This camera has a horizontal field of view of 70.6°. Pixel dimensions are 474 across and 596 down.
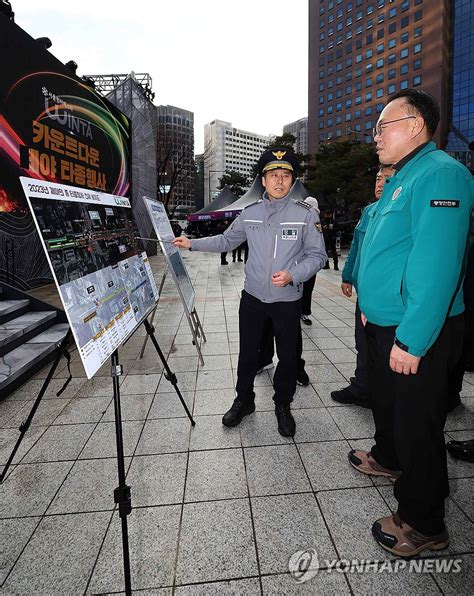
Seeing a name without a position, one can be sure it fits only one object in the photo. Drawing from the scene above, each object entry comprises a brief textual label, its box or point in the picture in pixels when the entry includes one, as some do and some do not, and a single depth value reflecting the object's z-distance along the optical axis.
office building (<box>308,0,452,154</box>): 53.06
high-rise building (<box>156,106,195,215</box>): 27.09
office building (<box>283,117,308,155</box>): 156.88
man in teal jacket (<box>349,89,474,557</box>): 1.37
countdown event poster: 7.06
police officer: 2.51
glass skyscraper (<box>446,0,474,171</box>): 50.50
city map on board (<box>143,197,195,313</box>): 3.16
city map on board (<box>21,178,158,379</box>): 1.49
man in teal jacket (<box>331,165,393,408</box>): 3.09
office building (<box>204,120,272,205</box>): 141.38
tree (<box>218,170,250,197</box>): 56.03
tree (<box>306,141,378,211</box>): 25.38
